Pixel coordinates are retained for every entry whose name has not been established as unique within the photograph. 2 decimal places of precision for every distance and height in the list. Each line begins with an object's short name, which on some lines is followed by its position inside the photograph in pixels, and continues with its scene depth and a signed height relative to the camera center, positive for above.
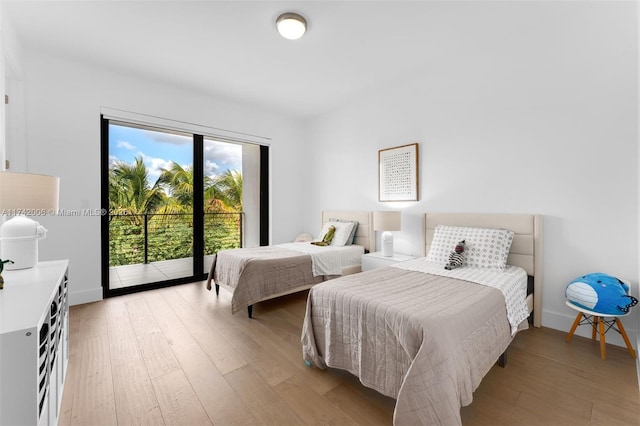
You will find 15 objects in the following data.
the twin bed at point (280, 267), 2.87 -0.65
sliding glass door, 3.63 +0.11
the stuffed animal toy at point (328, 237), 4.04 -0.40
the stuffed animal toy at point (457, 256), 2.52 -0.43
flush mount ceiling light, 2.40 +1.64
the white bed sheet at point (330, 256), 3.41 -0.60
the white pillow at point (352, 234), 4.10 -0.35
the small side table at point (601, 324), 2.04 -0.90
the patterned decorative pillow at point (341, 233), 3.99 -0.34
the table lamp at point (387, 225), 3.46 -0.19
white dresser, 0.86 -0.49
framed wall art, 3.54 +0.49
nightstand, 3.27 -0.59
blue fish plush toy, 1.96 -0.61
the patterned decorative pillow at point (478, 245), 2.50 -0.34
